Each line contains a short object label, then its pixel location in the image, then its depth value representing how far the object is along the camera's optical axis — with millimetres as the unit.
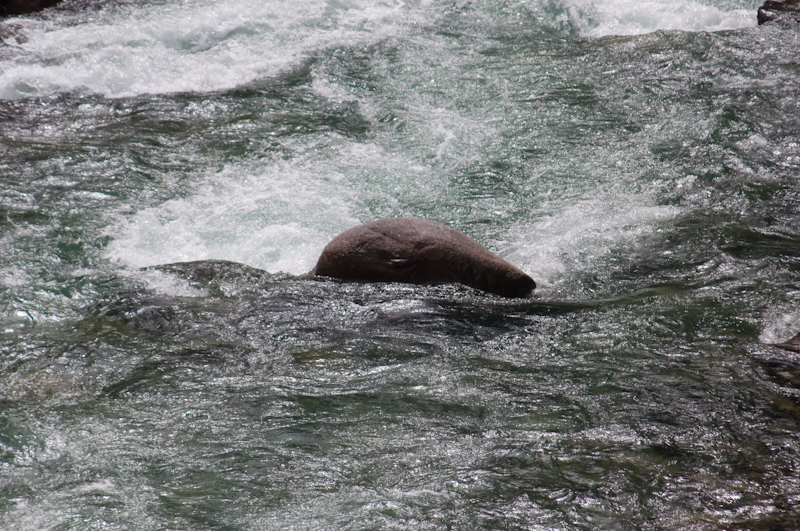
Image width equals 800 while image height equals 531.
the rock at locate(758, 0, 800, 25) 19625
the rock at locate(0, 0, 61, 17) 19375
